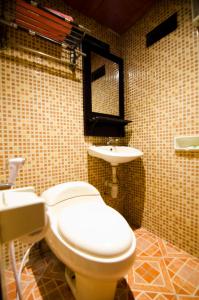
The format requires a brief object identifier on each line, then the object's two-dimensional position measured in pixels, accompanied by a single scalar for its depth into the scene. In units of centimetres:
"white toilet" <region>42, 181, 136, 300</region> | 70
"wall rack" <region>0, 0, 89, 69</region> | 108
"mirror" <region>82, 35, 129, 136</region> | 160
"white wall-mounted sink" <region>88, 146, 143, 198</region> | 130
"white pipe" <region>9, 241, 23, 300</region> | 85
